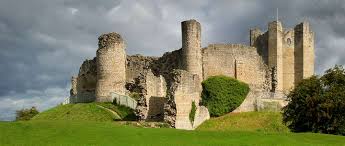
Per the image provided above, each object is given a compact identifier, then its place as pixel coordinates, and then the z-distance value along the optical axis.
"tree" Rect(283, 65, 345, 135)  45.38
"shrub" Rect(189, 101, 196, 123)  51.33
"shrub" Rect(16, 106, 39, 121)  74.57
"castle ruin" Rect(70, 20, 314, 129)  50.66
